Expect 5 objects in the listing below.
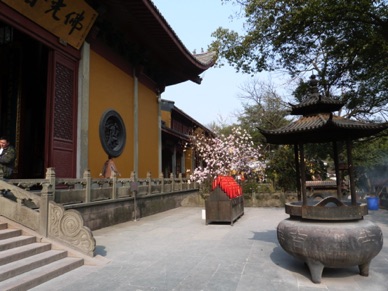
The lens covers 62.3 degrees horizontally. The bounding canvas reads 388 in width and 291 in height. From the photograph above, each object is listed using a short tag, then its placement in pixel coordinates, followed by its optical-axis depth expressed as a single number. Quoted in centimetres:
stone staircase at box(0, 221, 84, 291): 398
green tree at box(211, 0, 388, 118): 782
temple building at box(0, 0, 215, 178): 794
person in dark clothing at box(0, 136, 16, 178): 628
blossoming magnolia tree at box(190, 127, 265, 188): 1576
